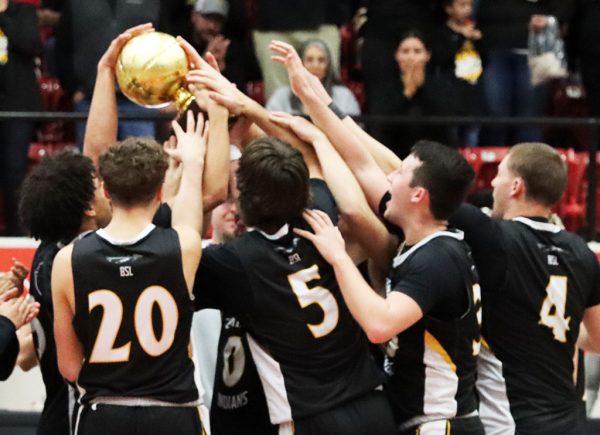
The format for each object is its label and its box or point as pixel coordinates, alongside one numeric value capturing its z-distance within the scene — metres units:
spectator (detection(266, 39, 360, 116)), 15.85
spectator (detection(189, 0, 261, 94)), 16.75
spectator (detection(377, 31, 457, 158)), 16.23
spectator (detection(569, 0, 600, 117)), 17.70
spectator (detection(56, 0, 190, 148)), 15.84
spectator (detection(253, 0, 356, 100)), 16.84
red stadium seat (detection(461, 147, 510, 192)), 15.77
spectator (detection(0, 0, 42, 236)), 15.34
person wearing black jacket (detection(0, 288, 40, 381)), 8.69
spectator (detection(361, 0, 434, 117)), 16.52
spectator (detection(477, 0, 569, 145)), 16.98
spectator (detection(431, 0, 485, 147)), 16.69
